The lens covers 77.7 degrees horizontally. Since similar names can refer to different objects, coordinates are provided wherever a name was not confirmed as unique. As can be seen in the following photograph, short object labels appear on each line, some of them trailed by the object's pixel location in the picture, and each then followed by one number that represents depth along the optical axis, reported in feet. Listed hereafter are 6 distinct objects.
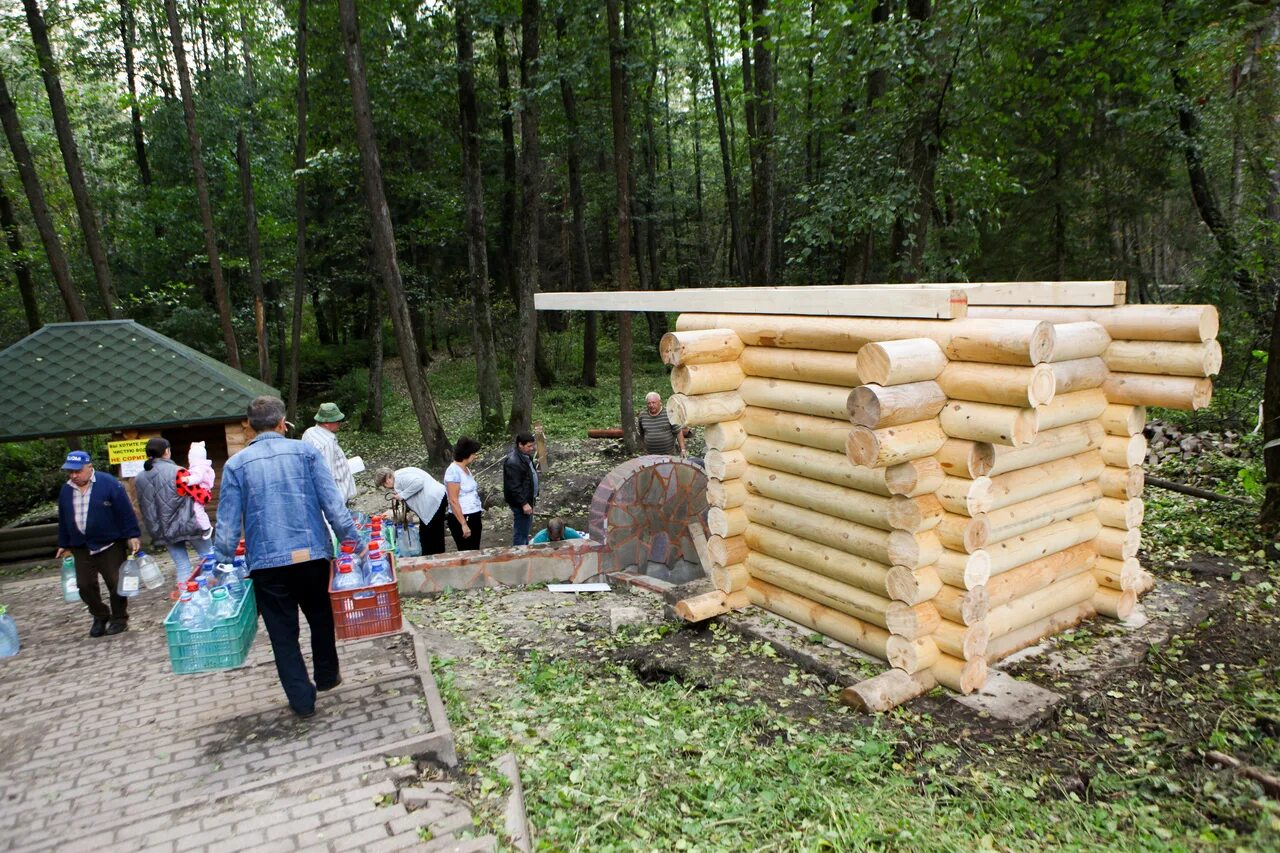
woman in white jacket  28.07
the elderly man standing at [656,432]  36.94
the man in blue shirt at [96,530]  21.86
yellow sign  31.19
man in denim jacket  15.35
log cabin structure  16.24
